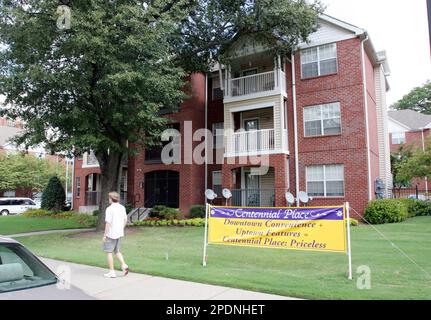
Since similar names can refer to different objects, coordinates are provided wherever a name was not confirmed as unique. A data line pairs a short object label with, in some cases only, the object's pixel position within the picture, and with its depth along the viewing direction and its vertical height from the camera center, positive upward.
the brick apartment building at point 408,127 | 43.06 +7.40
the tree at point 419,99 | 55.28 +13.64
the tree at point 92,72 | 12.88 +4.35
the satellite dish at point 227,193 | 19.35 +0.00
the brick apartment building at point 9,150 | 47.98 +6.31
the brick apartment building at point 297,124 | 18.45 +3.67
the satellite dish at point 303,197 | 17.69 -0.21
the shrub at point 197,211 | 20.75 -1.00
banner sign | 7.56 -0.75
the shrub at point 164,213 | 20.86 -1.08
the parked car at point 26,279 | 3.77 -0.93
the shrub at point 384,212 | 16.58 -0.87
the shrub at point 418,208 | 20.15 -0.89
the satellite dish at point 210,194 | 19.42 -0.04
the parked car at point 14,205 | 35.97 -1.05
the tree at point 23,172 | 43.72 +2.67
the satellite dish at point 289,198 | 17.59 -0.25
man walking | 7.73 -0.79
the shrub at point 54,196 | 30.64 -0.15
